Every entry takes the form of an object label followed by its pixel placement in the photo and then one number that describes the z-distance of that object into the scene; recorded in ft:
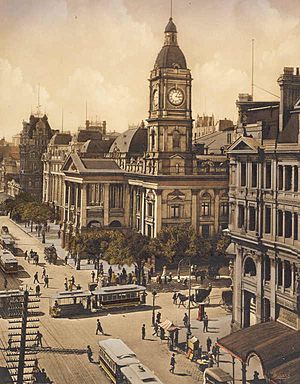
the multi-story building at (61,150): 278.46
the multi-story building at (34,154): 383.00
